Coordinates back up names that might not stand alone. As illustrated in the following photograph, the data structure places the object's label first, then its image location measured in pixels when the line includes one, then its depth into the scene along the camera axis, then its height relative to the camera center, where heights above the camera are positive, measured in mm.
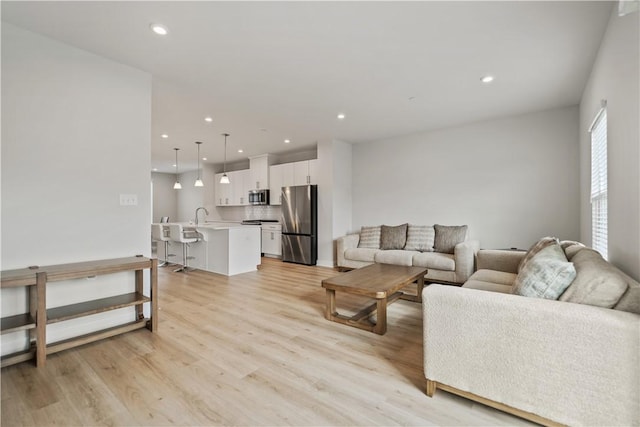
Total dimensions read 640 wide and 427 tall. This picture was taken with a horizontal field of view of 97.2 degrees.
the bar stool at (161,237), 5594 -507
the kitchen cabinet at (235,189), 7867 +642
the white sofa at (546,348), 1295 -710
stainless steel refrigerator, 6031 -283
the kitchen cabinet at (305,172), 6203 +890
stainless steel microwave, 7266 +369
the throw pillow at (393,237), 5142 -486
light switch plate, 2812 +123
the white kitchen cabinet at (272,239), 6969 -714
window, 2561 +270
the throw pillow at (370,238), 5363 -518
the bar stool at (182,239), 5270 -524
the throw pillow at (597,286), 1436 -401
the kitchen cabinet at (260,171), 7262 +1067
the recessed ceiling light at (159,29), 2262 +1488
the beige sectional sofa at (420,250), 4164 -682
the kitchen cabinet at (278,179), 6754 +785
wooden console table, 2080 -826
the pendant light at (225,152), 5590 +1499
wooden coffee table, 2682 -757
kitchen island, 5094 -725
